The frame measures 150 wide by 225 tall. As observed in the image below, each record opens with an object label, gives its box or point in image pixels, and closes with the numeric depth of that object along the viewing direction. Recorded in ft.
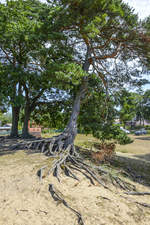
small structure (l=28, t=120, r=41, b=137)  100.30
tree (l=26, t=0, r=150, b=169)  25.04
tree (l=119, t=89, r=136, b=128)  30.86
